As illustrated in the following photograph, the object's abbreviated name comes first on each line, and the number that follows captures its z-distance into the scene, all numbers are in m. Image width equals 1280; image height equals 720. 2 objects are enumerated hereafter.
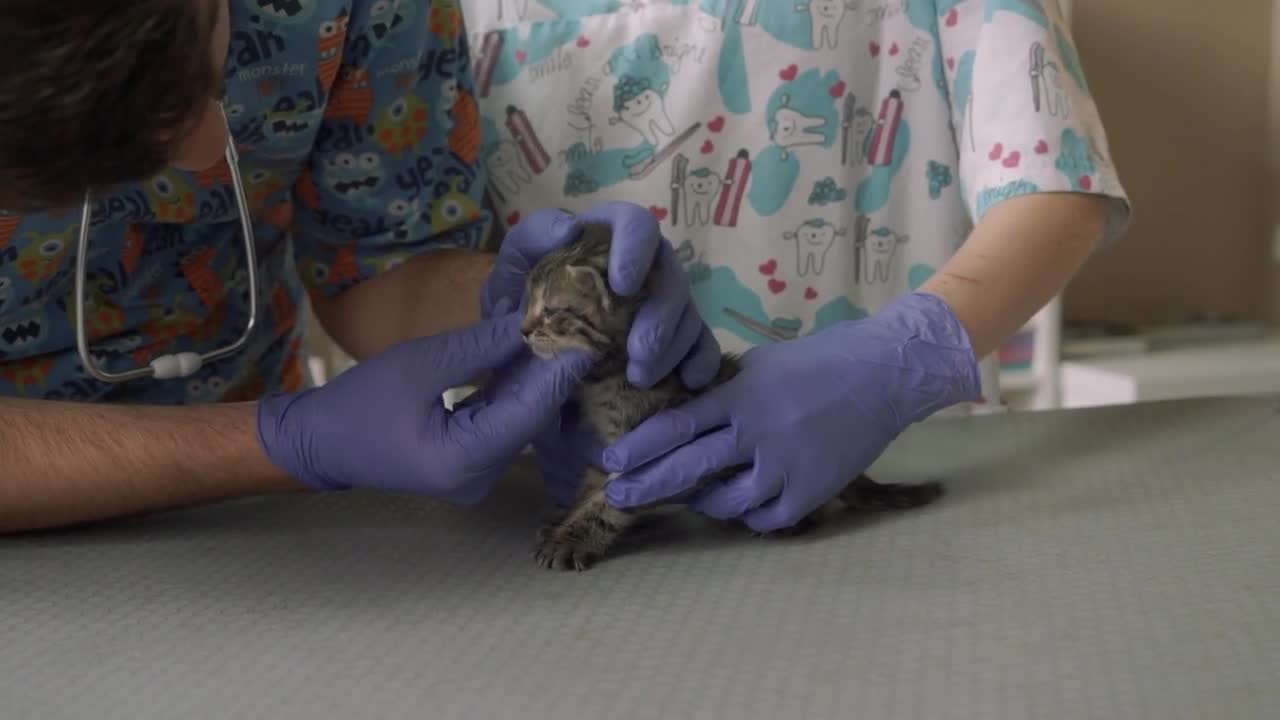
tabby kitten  0.86
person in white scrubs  1.24
